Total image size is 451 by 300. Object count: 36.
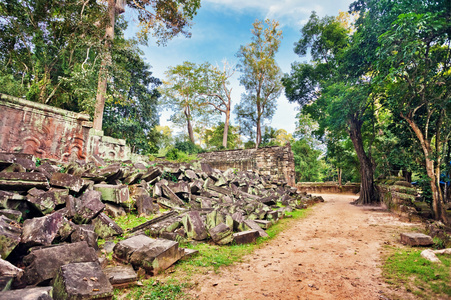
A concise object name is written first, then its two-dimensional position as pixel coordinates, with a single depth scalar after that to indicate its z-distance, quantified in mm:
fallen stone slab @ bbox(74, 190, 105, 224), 3479
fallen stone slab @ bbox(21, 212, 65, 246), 2548
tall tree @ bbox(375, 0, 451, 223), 5809
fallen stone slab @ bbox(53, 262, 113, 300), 1849
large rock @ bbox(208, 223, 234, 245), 4004
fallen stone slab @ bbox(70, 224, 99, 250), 2910
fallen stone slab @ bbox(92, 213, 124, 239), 3588
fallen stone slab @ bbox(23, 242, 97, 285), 2041
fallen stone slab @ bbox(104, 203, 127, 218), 4566
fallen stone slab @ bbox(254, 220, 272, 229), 5435
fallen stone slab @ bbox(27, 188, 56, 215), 3312
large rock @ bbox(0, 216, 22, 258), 2254
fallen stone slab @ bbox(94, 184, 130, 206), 4625
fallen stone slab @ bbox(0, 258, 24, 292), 1916
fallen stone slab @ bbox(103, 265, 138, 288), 2334
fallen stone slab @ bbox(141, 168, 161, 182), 6367
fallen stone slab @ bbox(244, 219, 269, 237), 4801
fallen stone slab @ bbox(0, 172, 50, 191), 3438
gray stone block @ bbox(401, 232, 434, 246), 4027
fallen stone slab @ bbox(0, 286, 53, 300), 1567
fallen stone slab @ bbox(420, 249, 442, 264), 3158
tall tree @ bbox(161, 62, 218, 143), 25719
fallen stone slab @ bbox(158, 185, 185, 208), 5723
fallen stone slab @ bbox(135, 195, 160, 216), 4934
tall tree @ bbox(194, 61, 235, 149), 25875
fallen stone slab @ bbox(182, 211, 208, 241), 4109
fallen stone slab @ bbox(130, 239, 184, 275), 2688
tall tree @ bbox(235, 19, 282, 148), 23547
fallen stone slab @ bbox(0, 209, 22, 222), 2881
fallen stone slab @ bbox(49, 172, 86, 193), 4027
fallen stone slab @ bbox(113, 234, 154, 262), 2862
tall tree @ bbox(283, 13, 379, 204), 9570
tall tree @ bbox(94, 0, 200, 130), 12344
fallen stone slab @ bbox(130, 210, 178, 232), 4015
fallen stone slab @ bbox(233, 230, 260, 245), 4160
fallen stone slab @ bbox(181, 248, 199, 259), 3193
